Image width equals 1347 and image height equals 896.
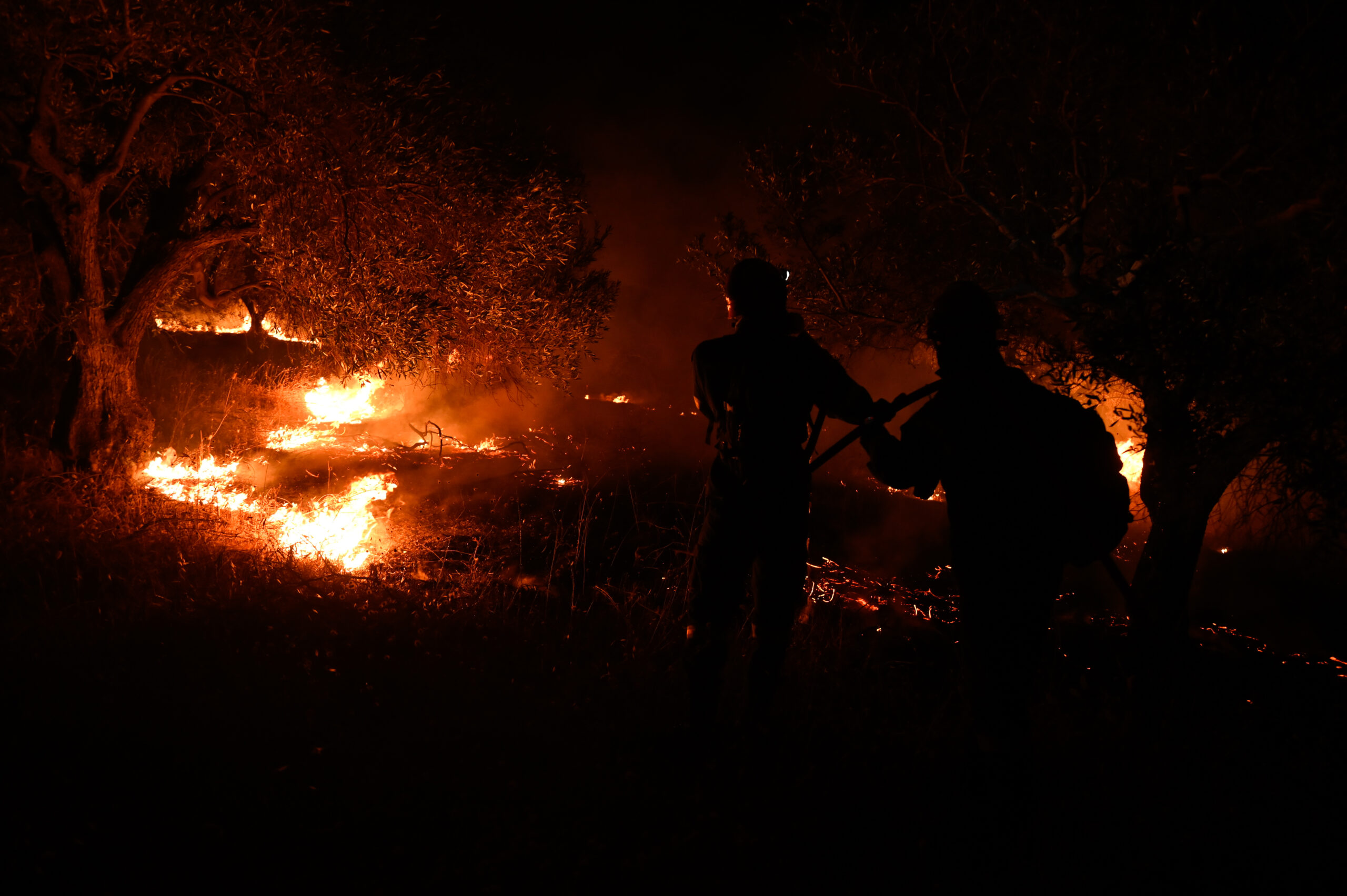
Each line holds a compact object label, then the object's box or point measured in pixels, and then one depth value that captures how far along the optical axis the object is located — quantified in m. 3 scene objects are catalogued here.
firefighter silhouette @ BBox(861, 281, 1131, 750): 2.63
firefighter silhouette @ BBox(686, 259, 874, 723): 3.35
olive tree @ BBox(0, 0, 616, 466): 6.86
